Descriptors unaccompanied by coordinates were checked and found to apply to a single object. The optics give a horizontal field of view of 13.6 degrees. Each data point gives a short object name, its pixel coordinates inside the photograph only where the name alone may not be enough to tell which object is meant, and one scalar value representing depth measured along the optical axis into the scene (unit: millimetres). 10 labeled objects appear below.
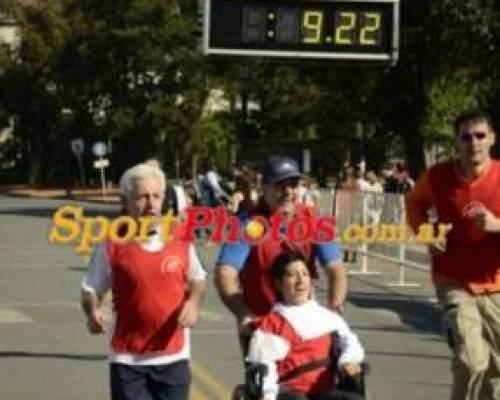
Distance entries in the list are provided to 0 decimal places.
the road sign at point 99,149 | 95731
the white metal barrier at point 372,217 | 30641
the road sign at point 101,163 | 96532
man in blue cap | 10121
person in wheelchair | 9426
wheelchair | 9278
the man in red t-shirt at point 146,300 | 9573
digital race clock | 29332
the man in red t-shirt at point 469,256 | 11807
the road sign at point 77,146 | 102333
